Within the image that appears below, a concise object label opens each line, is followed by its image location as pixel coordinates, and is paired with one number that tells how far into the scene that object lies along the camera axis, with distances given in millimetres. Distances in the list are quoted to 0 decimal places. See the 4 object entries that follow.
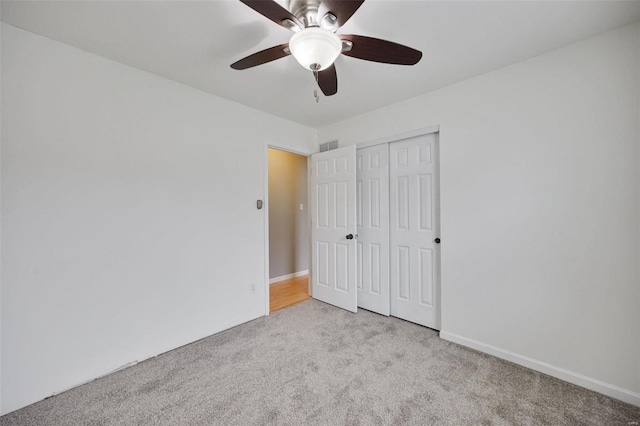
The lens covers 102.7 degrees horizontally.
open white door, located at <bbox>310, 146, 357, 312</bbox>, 3084
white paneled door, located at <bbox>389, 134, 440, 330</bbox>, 2625
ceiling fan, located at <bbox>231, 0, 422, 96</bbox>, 1178
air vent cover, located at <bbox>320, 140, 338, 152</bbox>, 3391
